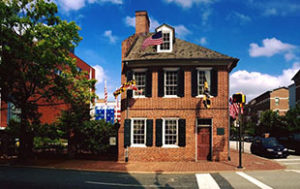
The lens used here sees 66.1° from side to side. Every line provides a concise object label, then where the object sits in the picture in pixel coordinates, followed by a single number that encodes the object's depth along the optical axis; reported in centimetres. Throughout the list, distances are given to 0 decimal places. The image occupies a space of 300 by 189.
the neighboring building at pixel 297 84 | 4082
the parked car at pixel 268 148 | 1784
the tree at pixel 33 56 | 1269
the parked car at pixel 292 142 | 2134
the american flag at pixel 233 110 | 1600
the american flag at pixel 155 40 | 1577
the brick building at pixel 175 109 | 1567
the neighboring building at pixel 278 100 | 5838
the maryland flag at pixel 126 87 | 1546
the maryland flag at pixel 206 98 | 1473
